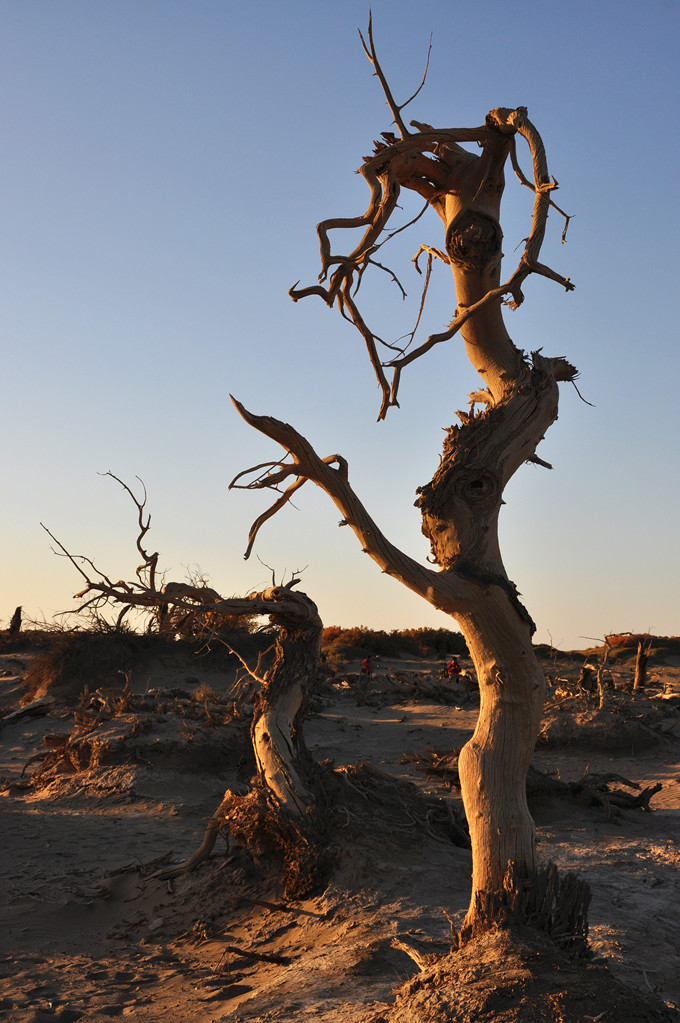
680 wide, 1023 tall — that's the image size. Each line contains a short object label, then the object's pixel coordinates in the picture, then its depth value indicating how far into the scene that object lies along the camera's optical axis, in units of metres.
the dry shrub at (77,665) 17.83
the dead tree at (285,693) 6.24
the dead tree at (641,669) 18.52
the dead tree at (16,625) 23.70
